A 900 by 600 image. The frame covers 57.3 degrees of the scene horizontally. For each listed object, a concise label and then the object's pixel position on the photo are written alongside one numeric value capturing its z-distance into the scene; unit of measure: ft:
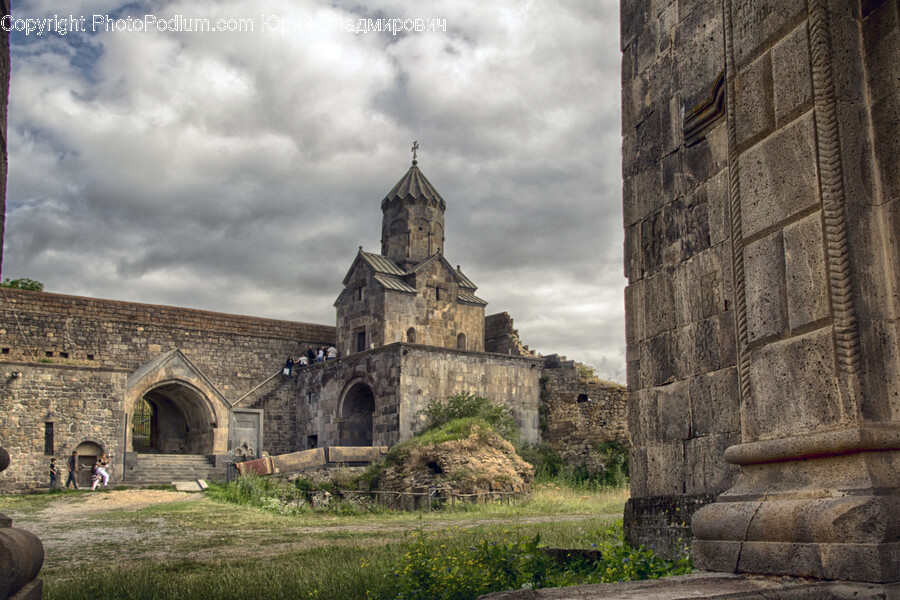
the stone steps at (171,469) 77.66
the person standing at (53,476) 73.05
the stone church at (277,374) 77.82
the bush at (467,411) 77.36
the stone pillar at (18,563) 10.87
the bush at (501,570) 17.84
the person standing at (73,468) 75.25
